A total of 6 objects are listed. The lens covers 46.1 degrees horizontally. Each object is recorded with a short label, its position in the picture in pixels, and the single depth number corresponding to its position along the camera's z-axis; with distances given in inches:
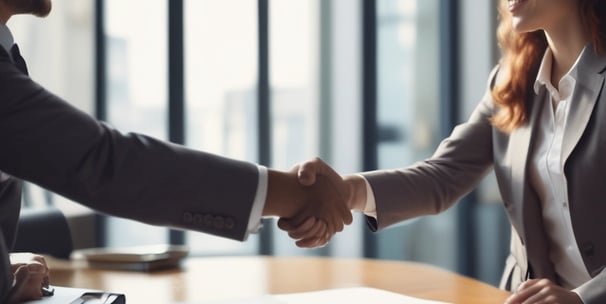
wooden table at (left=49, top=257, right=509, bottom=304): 62.6
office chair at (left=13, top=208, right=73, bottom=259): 82.6
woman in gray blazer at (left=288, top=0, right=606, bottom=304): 63.7
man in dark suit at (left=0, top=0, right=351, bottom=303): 44.6
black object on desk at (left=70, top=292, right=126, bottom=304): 46.2
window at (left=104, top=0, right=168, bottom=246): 142.0
